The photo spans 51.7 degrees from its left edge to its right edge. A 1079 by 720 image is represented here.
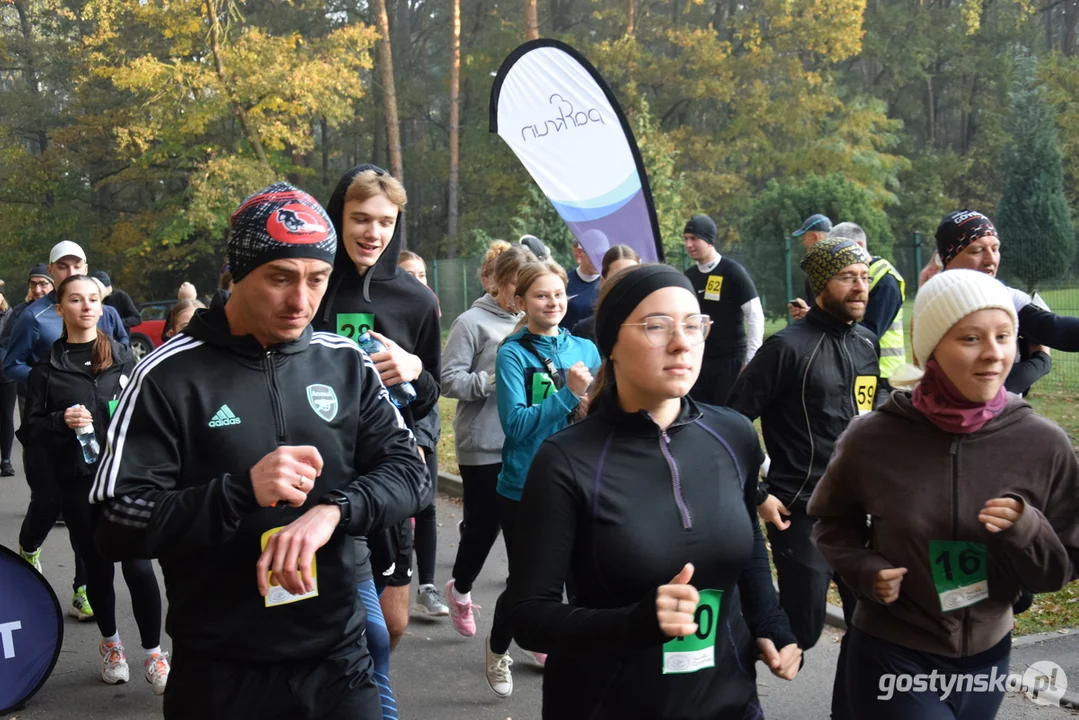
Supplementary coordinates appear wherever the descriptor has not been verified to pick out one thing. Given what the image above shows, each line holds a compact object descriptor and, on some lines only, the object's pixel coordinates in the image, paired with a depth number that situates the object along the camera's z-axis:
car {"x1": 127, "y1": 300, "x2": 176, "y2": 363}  20.67
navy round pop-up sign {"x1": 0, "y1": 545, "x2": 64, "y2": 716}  5.23
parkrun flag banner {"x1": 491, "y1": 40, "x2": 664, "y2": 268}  9.84
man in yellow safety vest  6.82
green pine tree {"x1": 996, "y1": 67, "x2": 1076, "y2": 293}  27.62
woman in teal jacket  5.11
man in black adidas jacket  2.71
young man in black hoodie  4.35
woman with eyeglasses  2.61
